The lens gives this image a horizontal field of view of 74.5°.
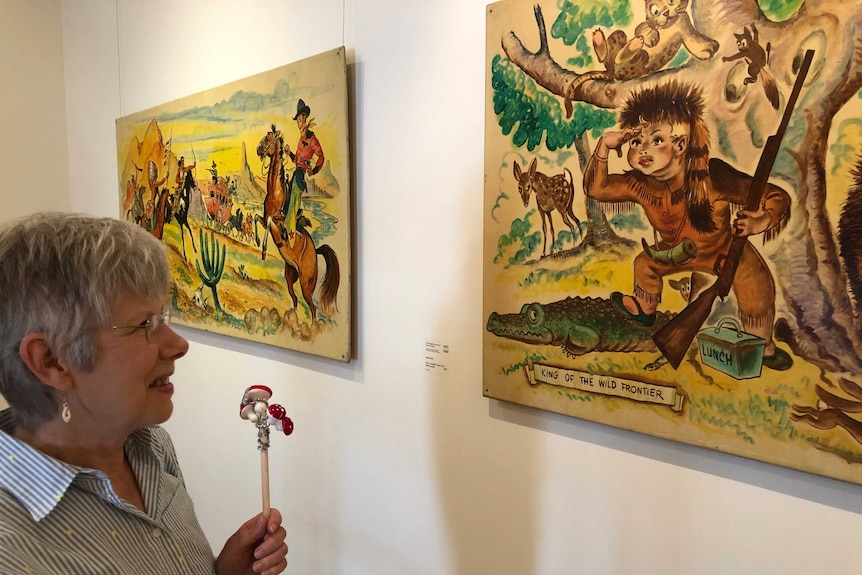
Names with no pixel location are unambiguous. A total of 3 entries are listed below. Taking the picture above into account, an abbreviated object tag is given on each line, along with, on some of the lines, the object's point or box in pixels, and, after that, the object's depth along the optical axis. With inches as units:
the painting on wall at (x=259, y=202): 58.6
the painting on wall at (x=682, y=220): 31.1
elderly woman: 29.4
